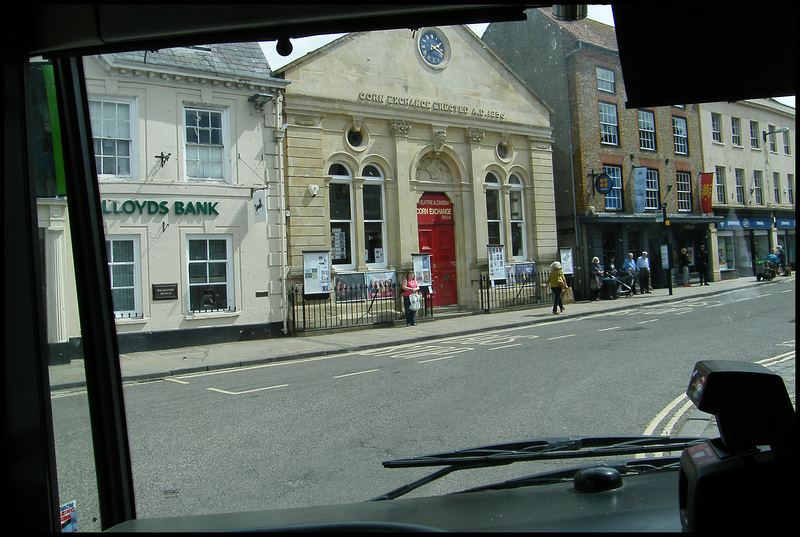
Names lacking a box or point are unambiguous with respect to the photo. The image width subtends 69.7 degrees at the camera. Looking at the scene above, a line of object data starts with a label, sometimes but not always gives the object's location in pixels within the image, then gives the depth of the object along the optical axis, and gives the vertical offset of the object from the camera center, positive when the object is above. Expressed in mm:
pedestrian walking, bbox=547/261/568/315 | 17938 -253
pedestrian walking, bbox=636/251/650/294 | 19844 -82
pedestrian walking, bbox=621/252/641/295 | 21281 -95
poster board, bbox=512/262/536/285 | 20562 +55
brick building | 18609 +3580
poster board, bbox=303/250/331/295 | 15758 +351
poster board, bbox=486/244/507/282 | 19656 +508
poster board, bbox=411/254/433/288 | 18125 +334
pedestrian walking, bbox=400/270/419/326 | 16516 -307
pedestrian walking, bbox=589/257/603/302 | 22219 -348
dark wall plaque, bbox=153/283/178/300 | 12969 +30
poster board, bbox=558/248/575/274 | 21953 +480
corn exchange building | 16406 +3883
